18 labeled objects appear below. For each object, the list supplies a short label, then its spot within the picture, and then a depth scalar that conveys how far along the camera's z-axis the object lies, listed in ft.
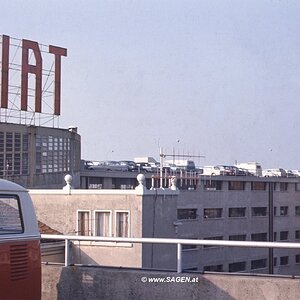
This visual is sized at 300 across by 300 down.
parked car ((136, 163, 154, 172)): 235.40
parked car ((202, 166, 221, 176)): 257.28
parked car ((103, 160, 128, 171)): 229.45
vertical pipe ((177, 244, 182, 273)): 30.19
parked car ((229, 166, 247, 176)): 265.13
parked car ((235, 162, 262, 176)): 288.10
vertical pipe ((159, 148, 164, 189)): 167.92
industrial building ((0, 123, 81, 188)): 138.82
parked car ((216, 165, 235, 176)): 258.20
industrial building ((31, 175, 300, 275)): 116.26
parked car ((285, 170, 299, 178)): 289.55
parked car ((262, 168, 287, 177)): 286.46
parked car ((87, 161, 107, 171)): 217.97
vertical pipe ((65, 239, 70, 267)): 33.12
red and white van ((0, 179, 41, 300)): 25.27
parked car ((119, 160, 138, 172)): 236.14
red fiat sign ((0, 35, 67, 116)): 140.97
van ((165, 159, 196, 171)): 237.64
